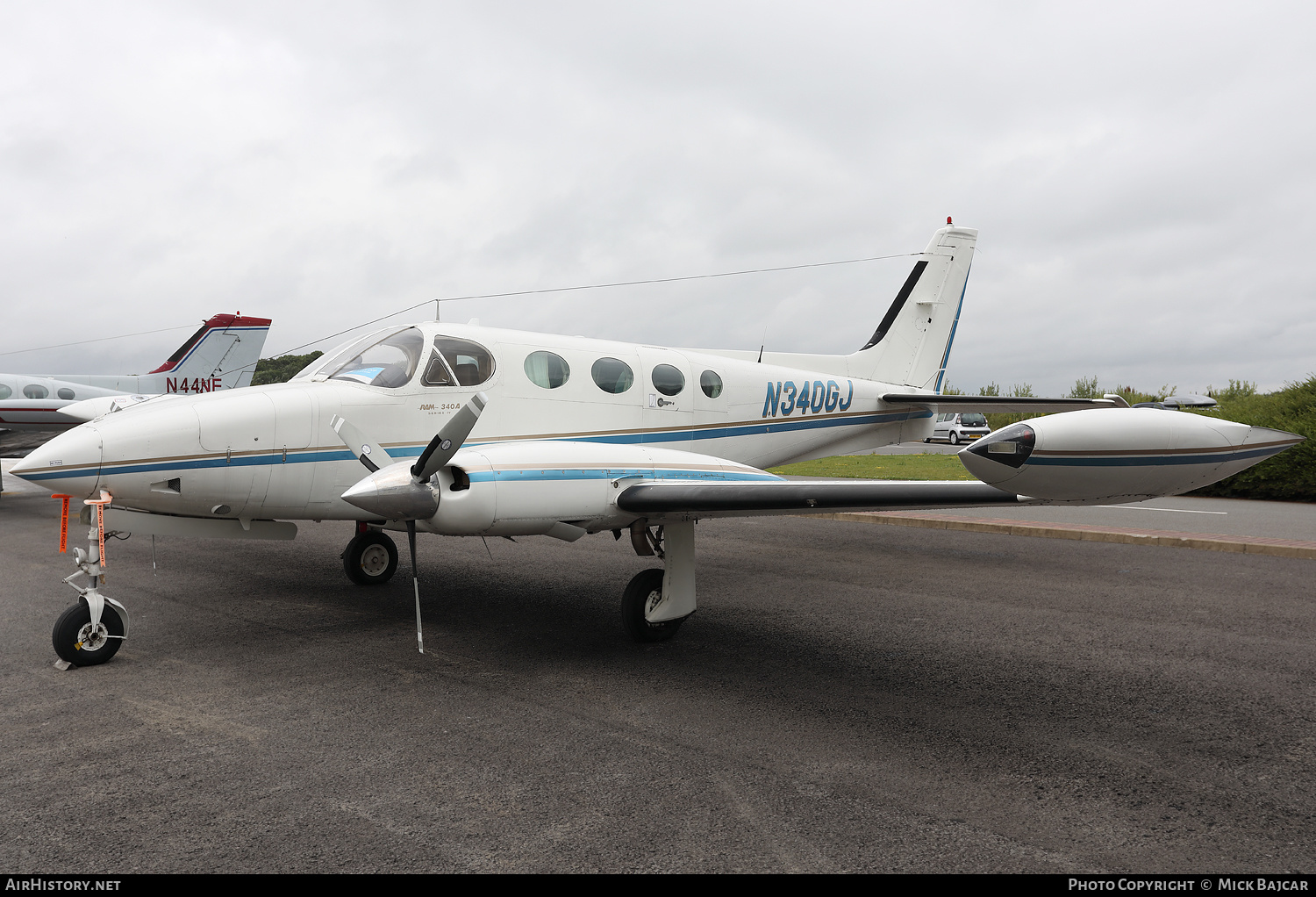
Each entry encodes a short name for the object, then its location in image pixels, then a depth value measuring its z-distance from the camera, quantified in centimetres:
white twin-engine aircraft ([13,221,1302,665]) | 386
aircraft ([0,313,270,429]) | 2148
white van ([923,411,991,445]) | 3816
